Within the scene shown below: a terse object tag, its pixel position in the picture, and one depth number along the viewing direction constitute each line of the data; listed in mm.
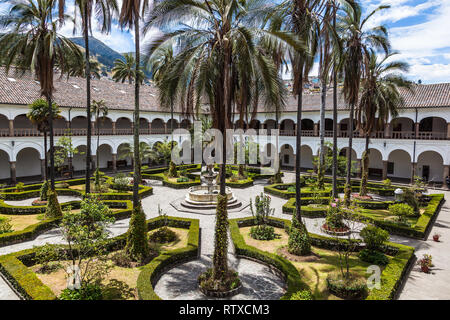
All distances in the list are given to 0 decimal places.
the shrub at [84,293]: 7395
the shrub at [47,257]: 8109
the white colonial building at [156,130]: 24078
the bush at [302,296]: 6895
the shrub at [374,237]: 10914
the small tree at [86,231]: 8000
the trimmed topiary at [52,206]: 14750
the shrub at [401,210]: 14109
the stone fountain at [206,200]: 18109
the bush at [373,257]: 10258
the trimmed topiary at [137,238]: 10352
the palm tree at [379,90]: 17719
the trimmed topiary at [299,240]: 10922
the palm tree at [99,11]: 13705
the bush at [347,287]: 8031
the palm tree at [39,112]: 18250
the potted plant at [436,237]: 12596
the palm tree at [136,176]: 10312
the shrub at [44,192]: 17969
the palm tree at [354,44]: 15023
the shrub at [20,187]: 20156
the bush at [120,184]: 21625
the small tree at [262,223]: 12992
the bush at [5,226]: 13055
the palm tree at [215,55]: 8578
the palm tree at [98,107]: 24234
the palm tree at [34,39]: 13852
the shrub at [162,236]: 12531
